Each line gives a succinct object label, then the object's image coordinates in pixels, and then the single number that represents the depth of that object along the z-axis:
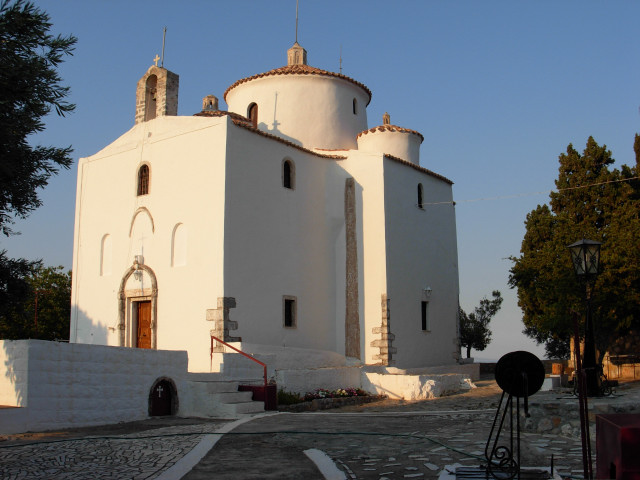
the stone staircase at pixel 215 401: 12.65
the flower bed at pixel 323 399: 14.75
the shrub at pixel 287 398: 14.90
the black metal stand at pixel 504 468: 5.47
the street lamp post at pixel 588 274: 10.59
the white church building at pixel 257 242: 17.34
